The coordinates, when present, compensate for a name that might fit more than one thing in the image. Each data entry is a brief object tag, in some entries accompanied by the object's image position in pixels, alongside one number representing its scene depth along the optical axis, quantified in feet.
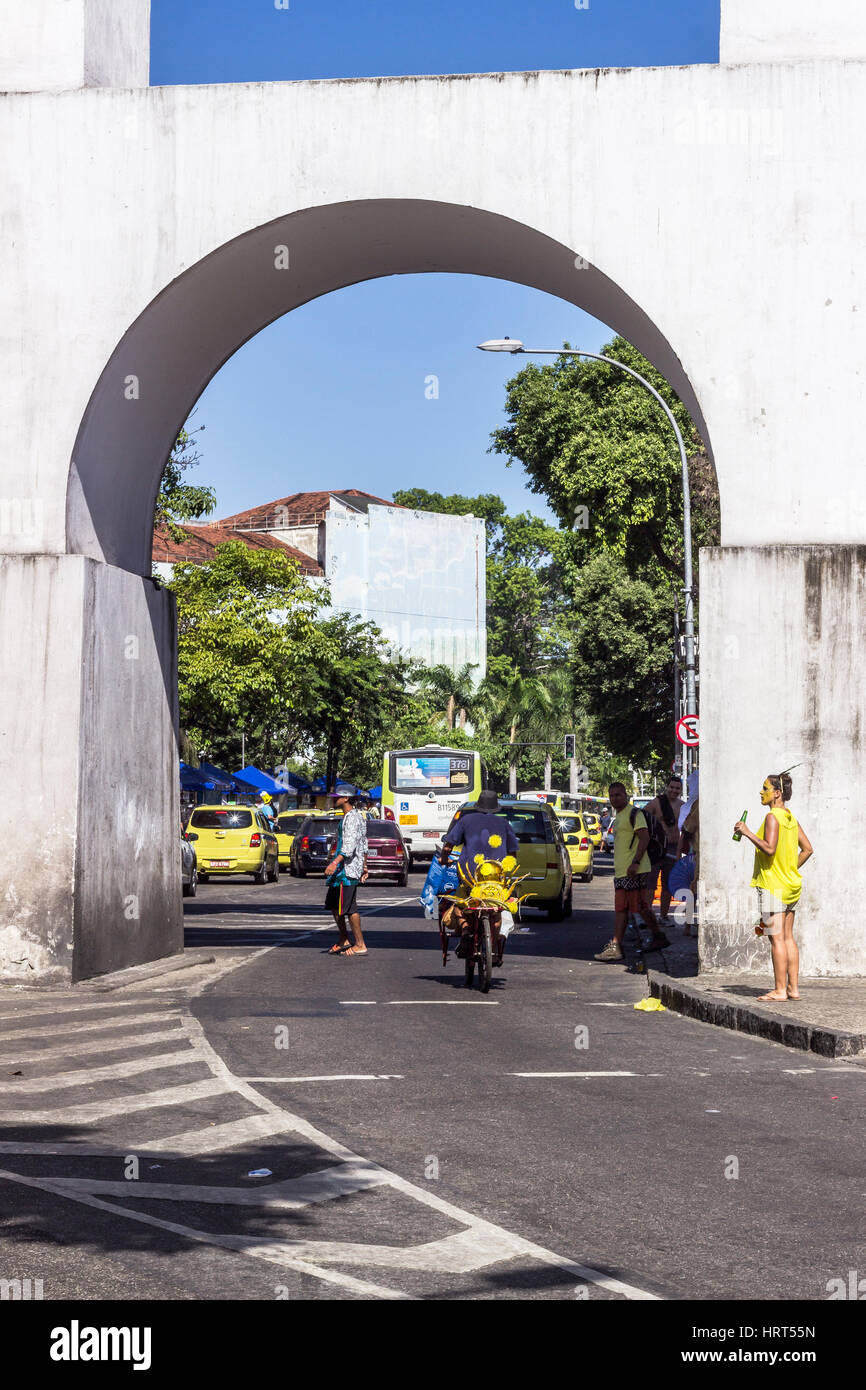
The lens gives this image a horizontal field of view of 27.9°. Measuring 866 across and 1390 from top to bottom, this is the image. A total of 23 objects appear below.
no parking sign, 84.58
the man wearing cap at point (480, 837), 49.52
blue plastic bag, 51.28
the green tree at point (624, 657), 148.36
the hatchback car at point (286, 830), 150.00
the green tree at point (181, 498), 106.63
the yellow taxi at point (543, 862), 88.17
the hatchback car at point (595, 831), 225.76
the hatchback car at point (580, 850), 144.46
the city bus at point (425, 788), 161.58
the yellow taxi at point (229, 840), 122.93
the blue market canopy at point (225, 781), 159.63
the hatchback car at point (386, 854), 125.08
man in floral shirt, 59.00
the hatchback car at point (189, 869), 103.24
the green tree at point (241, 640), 142.61
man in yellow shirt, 57.62
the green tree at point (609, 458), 129.29
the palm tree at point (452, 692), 276.82
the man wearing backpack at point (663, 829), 62.13
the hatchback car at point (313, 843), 133.28
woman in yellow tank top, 41.63
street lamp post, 83.76
